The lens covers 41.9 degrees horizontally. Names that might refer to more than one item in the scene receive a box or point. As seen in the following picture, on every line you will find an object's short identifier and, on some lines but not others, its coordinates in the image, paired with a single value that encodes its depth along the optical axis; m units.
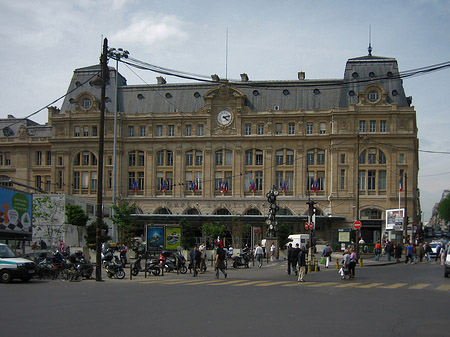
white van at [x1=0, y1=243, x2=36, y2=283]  24.77
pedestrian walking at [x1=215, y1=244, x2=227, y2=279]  29.31
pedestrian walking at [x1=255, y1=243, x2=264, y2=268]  39.72
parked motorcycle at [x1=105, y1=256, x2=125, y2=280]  28.97
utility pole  26.83
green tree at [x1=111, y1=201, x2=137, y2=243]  53.34
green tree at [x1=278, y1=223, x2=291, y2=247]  58.53
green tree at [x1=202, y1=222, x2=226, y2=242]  64.81
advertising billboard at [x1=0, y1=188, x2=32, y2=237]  32.81
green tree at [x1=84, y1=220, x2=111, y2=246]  49.52
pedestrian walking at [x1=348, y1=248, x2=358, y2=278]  28.89
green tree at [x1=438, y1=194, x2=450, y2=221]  153.50
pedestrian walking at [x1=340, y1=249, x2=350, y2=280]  28.38
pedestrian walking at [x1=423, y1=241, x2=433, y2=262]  50.34
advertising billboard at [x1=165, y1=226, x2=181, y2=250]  42.44
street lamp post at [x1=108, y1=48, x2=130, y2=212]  32.47
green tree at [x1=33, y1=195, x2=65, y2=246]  47.88
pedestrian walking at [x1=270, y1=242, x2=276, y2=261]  47.03
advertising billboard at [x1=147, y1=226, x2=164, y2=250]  42.03
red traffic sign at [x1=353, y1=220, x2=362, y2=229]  46.84
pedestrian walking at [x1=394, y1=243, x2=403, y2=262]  50.59
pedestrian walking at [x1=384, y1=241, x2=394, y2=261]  49.69
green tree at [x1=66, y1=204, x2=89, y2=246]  49.81
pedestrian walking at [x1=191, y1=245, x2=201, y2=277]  32.51
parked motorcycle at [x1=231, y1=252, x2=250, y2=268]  39.31
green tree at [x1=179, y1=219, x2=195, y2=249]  49.66
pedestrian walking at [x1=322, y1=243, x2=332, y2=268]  39.16
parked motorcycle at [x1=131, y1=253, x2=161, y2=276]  31.25
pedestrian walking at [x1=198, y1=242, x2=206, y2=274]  34.28
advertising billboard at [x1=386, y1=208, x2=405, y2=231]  55.47
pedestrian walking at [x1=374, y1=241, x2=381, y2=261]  48.12
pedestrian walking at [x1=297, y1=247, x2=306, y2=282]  26.92
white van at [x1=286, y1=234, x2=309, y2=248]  61.47
